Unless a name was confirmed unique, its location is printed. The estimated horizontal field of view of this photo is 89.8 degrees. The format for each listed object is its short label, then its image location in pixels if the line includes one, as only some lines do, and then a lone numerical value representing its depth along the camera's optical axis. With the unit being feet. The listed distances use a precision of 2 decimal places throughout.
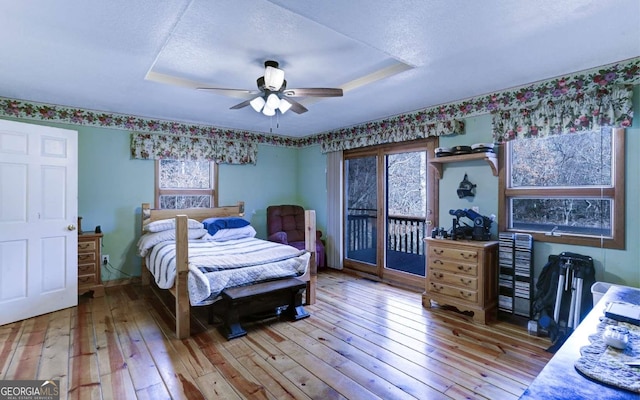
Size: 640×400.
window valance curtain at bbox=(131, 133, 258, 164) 14.98
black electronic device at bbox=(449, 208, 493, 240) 11.33
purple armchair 17.58
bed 9.57
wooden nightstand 12.72
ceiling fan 8.71
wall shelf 11.02
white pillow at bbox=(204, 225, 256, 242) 14.70
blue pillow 14.76
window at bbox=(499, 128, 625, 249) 9.25
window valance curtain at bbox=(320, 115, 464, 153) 12.79
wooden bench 9.73
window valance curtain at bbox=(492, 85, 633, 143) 8.79
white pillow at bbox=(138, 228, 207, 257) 13.39
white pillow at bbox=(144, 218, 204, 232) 14.03
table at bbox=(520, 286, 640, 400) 2.79
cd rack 10.30
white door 10.44
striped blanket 9.68
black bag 9.02
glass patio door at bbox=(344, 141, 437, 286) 14.64
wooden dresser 10.53
